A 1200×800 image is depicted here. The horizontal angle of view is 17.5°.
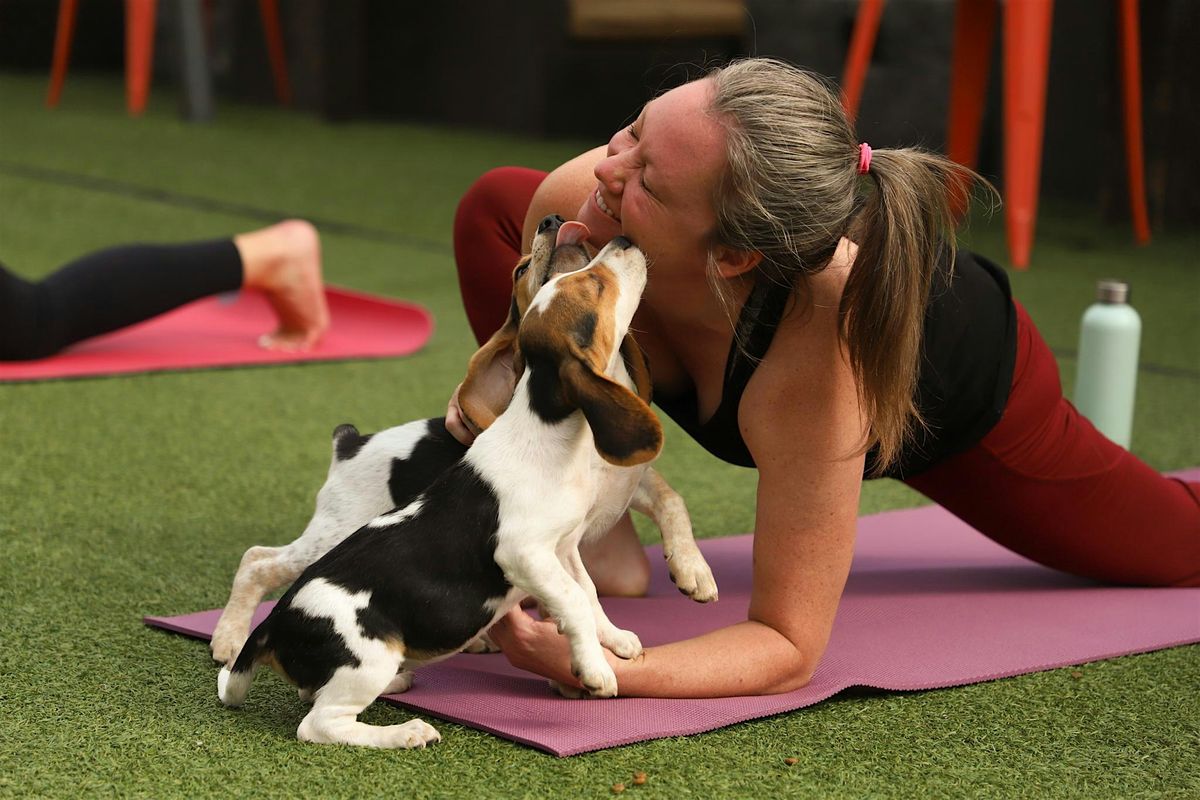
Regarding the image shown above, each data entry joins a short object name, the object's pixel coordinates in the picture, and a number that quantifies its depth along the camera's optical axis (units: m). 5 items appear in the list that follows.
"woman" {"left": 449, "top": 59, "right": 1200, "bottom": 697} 3.58
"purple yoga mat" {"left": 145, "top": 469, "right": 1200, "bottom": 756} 3.58
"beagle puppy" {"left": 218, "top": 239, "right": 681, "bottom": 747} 3.47
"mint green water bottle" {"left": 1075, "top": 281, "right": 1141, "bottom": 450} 4.57
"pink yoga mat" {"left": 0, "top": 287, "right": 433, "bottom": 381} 4.92
